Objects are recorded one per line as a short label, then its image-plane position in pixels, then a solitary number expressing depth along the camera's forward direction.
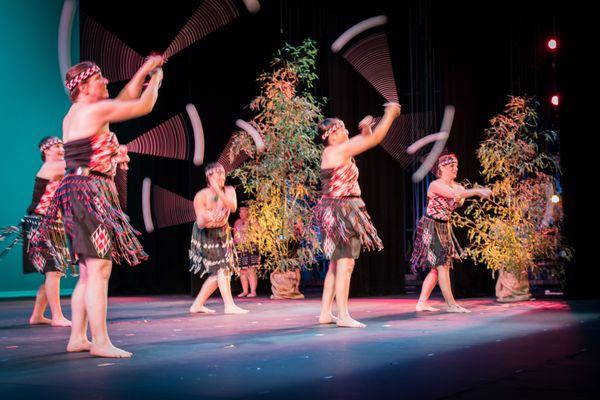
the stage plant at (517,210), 8.98
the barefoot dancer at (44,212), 6.10
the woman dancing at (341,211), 5.70
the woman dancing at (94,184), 4.13
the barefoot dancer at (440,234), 7.29
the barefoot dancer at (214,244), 7.56
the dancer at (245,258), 10.77
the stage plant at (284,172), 10.67
